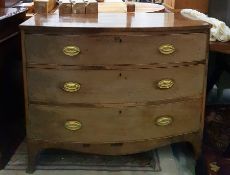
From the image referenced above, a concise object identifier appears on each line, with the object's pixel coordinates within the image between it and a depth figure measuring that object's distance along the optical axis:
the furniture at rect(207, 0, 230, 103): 2.26
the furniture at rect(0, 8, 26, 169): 1.81
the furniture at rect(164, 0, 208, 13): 2.32
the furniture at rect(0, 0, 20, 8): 2.08
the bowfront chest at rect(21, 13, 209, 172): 1.57
